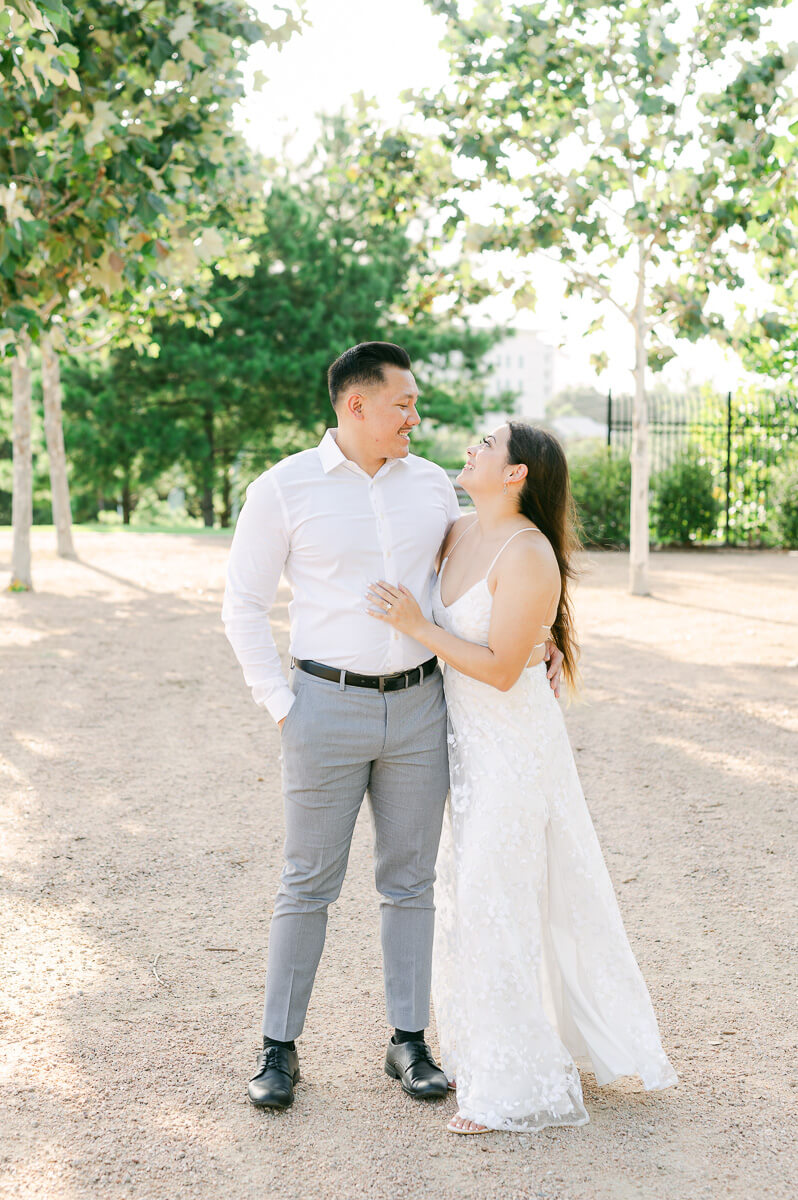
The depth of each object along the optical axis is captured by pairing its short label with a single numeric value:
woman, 2.94
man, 3.00
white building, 126.38
